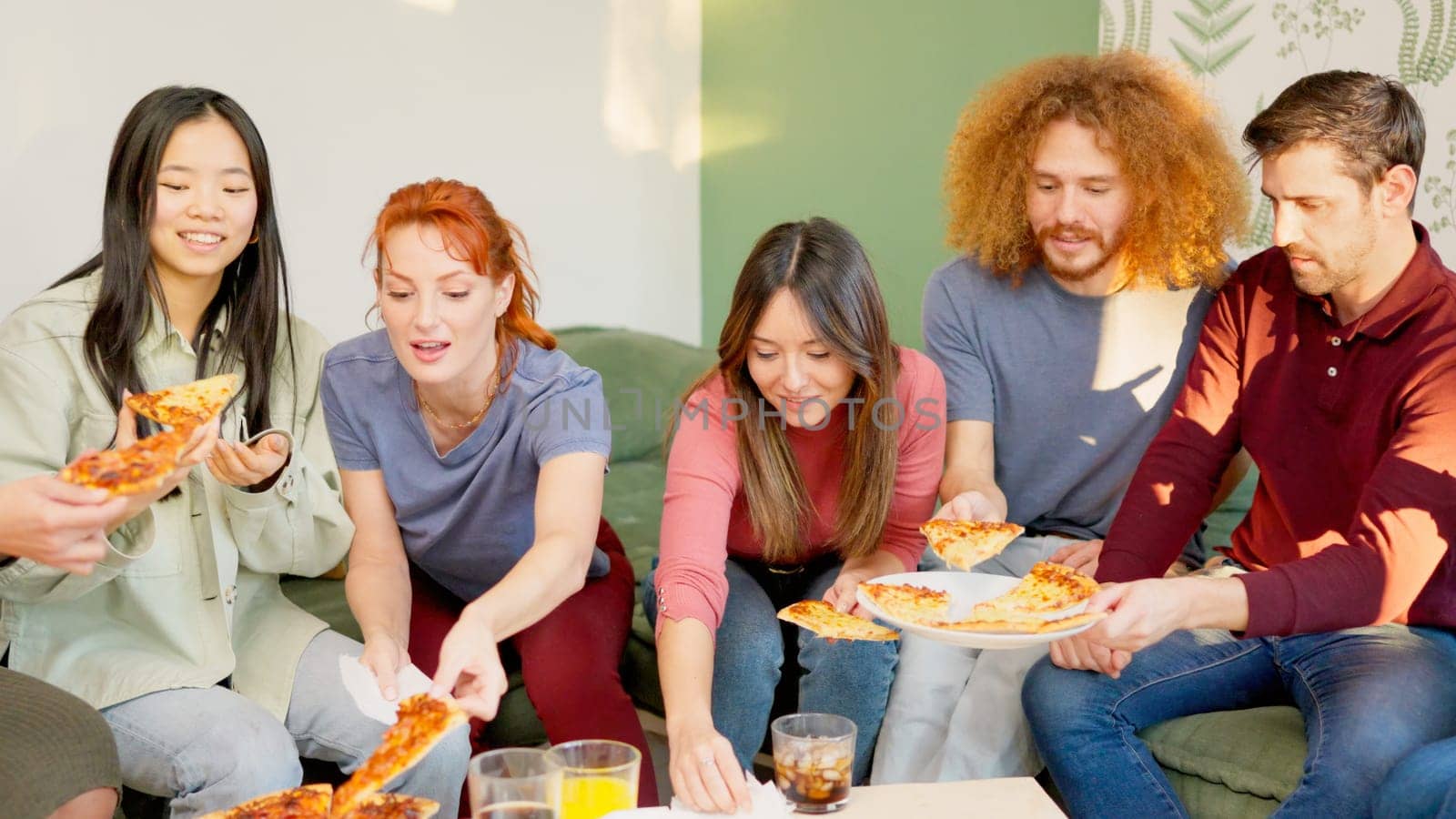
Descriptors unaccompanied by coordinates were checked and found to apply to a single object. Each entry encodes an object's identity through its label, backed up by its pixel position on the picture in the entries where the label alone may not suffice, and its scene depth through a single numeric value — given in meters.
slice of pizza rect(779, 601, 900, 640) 1.84
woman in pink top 2.00
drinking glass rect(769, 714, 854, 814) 1.50
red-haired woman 2.00
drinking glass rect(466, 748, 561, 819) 1.31
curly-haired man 2.41
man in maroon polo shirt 1.77
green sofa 1.90
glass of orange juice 1.37
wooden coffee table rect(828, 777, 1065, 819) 1.53
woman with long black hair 1.81
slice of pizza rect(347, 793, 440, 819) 1.35
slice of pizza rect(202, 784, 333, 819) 1.35
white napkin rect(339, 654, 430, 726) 1.76
